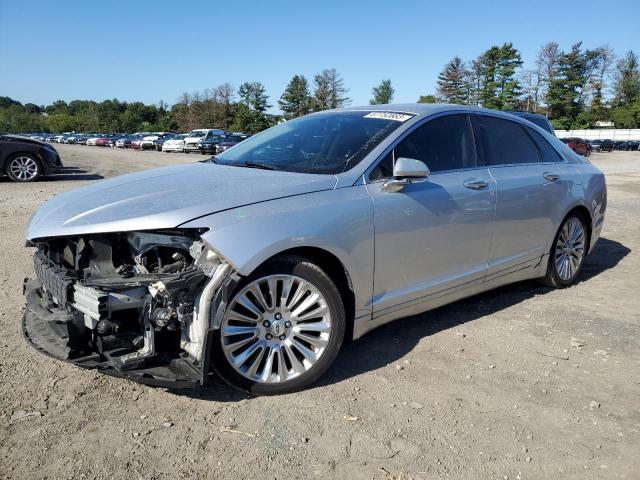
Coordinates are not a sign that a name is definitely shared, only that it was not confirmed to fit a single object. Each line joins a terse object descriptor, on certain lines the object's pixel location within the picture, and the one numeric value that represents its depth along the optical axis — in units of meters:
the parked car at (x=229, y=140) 32.03
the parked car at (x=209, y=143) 34.16
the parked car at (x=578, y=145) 31.45
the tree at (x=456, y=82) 97.06
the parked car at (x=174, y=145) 37.99
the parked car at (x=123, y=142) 51.90
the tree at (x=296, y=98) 95.88
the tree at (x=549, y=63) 87.31
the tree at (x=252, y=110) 92.12
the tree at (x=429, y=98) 102.94
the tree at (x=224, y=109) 97.81
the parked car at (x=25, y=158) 13.38
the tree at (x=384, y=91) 121.69
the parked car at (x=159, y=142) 44.41
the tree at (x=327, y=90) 99.88
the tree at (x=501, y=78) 86.31
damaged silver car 2.77
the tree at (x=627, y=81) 93.69
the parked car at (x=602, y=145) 55.28
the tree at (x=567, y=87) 86.31
